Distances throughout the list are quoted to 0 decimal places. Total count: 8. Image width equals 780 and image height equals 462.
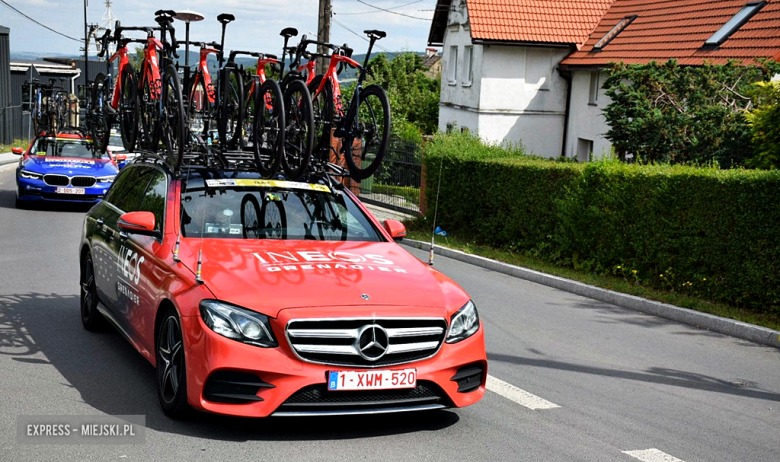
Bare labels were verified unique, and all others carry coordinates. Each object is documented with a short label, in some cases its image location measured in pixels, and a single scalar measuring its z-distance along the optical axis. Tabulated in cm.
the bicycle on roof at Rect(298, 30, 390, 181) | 866
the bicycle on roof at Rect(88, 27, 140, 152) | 1023
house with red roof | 3403
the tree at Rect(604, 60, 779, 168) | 1786
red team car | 533
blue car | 2048
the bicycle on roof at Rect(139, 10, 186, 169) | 842
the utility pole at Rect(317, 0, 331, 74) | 2300
